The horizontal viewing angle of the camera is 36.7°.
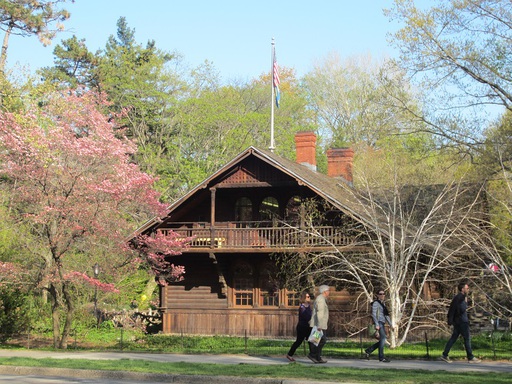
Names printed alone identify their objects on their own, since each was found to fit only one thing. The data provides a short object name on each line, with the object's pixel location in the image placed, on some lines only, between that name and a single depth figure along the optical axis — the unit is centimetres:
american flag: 3731
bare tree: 2630
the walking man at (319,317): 1847
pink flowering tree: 2592
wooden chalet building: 3247
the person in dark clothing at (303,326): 1938
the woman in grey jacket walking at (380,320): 1911
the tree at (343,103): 6253
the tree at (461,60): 2838
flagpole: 3700
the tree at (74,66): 5838
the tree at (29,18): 4247
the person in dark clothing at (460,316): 1861
